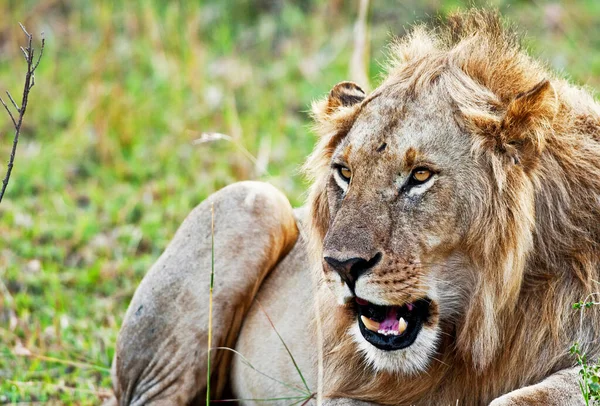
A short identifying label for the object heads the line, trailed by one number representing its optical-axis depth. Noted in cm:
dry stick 699
